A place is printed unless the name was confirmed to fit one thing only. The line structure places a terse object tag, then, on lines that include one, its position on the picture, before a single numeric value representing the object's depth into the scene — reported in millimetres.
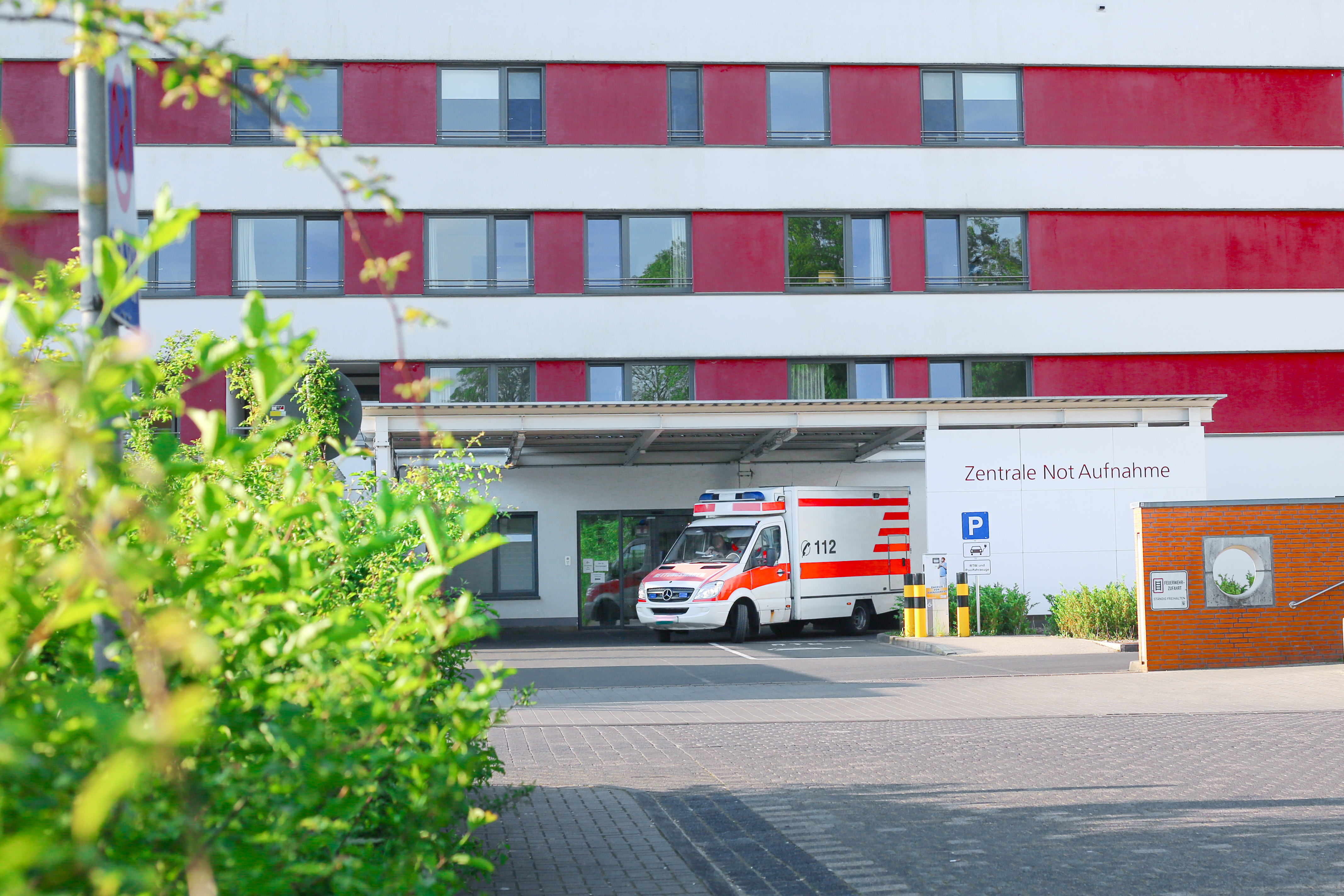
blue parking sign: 21984
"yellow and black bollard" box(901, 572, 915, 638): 21422
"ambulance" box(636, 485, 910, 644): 22156
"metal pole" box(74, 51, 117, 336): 3270
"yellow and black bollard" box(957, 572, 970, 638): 21203
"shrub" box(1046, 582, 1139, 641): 20172
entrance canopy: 21688
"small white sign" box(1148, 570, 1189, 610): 15969
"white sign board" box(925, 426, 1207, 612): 22297
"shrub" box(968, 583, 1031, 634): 22047
